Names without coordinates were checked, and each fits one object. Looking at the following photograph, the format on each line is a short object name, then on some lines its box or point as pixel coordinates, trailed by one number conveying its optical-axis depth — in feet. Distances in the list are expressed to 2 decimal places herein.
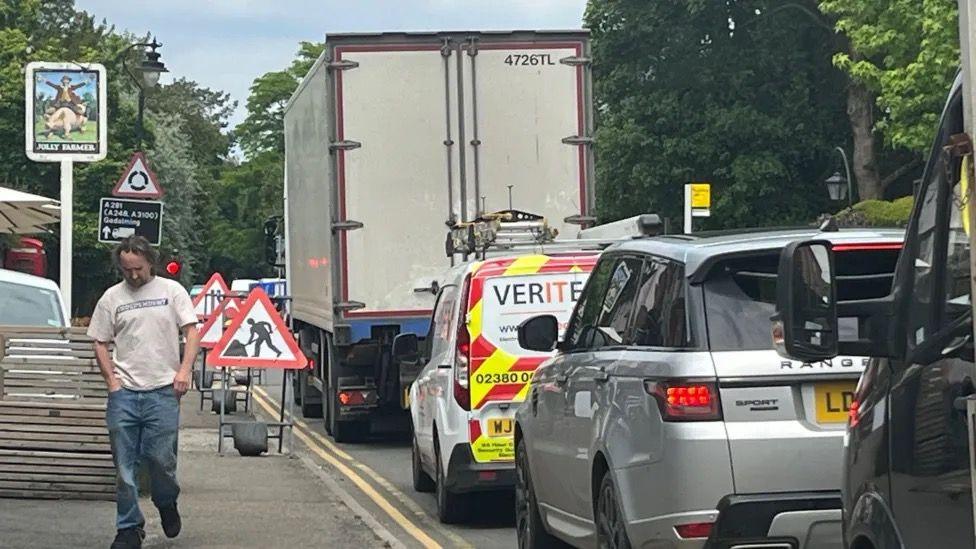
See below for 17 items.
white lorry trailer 62.54
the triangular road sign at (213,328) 70.33
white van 40.24
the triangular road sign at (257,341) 58.95
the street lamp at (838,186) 122.52
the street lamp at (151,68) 93.81
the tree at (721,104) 161.99
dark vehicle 14.78
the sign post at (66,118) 60.39
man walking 34.37
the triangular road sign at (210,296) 91.61
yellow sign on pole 85.25
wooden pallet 42.42
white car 47.78
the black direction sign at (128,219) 70.64
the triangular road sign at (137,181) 73.41
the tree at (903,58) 128.36
